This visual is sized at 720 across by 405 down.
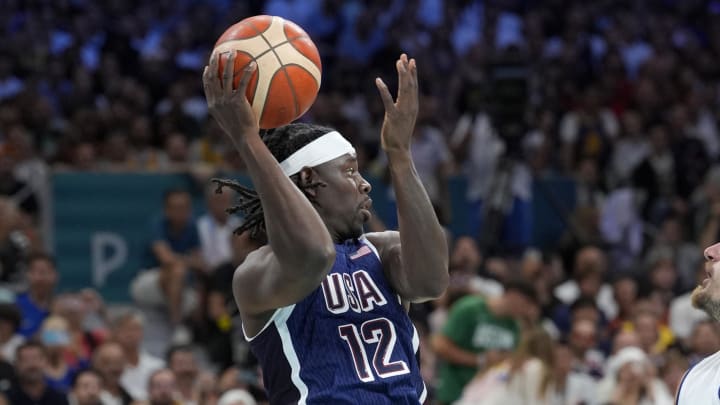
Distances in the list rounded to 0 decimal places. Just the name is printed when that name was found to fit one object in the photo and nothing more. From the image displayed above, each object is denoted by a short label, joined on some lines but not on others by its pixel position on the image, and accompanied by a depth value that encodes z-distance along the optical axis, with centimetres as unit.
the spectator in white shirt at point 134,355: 1811
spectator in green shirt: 1850
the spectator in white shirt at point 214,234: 2212
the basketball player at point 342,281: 807
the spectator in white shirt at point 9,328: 1762
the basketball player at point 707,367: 833
